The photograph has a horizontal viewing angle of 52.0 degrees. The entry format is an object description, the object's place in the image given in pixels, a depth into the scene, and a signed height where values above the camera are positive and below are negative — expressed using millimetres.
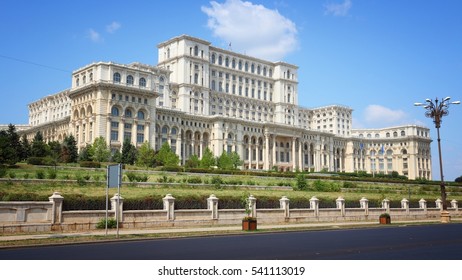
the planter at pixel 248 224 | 27109 -2310
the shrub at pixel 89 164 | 60572 +2518
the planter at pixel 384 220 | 35562 -2708
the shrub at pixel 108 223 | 26031 -2183
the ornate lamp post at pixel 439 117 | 37812 +5352
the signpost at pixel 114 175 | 21453 +400
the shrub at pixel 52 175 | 42281 +780
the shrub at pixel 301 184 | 56488 -17
